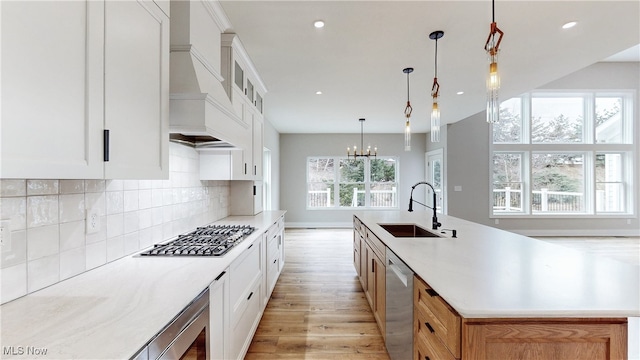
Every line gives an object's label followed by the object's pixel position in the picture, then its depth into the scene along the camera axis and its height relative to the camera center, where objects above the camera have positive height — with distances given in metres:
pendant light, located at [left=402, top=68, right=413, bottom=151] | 3.10 +0.61
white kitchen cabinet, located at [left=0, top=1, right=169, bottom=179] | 0.73 +0.32
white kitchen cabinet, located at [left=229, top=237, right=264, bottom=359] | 1.67 -0.84
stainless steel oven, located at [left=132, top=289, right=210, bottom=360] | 0.85 -0.58
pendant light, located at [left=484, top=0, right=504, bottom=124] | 1.69 +0.63
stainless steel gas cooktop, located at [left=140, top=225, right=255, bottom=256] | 1.66 -0.43
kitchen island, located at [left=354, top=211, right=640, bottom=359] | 0.99 -0.46
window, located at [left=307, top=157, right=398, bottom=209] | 7.75 -0.04
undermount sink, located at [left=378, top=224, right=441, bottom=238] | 2.97 -0.55
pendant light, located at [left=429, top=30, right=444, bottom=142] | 2.46 +0.62
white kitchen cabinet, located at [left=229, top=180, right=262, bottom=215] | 3.59 -0.21
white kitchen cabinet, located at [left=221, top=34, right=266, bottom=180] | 2.47 +0.94
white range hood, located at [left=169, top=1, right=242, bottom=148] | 1.51 +0.68
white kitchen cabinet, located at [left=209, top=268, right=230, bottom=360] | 1.34 -0.72
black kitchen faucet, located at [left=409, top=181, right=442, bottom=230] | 2.53 -0.40
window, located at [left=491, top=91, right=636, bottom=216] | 6.47 +0.66
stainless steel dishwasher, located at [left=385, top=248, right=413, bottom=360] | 1.50 -0.80
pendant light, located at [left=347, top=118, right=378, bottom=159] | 7.41 +1.01
